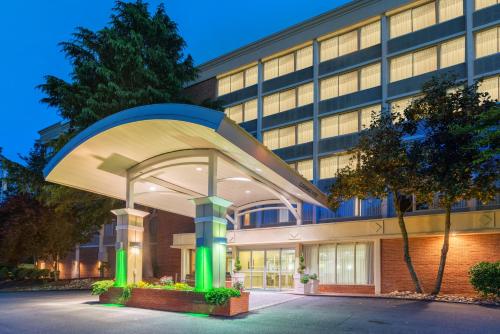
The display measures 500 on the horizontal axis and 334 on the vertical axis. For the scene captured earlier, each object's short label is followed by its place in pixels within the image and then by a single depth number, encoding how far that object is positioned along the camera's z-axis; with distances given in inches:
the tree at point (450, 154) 815.1
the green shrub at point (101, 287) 794.2
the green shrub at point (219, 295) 631.8
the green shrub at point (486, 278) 796.0
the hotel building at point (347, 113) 1027.3
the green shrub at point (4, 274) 1640.0
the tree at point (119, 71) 1174.3
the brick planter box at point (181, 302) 633.6
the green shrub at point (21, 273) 1655.0
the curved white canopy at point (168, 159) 629.3
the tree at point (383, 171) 866.1
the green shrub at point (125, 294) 757.9
